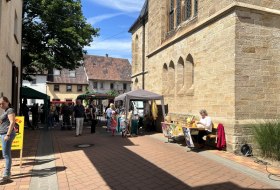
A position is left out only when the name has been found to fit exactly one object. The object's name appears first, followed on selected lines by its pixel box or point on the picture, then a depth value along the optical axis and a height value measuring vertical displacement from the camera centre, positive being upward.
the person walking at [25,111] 13.27 -0.51
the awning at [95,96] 17.06 +0.57
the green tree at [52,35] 14.98 +4.94
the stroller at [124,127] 10.14 -1.15
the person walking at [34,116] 13.76 -0.86
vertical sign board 5.30 -0.82
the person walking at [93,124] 11.36 -1.12
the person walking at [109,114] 11.99 -0.62
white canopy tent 10.48 +0.36
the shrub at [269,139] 6.19 -1.04
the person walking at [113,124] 10.60 -1.04
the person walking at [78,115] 10.15 -0.57
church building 7.09 +1.52
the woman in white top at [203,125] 7.34 -0.75
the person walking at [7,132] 4.40 -0.61
